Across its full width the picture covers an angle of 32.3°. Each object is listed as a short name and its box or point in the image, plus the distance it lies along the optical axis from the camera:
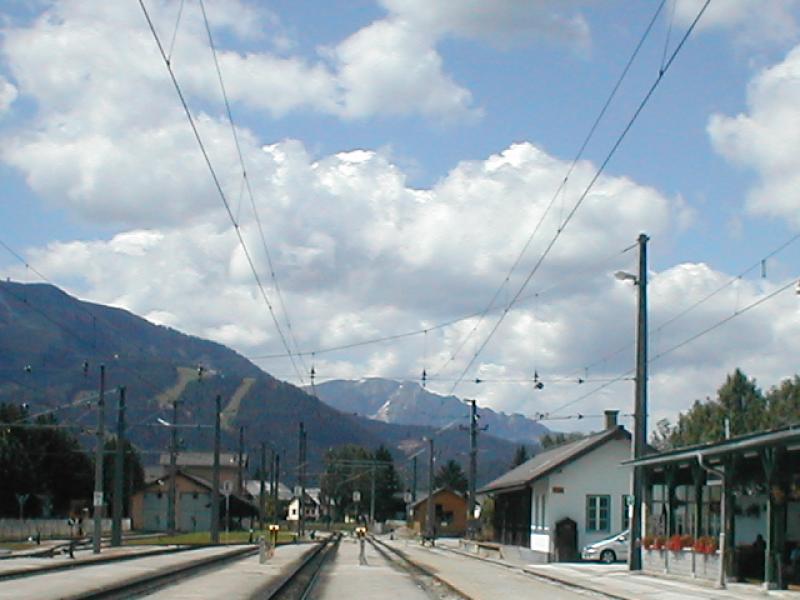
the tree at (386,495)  160.25
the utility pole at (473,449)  71.00
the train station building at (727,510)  30.14
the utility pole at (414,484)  123.19
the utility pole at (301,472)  102.78
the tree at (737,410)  99.31
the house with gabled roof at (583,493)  54.12
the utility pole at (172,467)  78.44
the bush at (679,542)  36.91
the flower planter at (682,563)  34.62
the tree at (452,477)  169.70
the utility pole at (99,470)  52.94
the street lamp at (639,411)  39.62
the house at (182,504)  125.12
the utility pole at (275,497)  111.00
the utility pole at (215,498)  74.06
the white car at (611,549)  51.09
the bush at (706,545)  34.47
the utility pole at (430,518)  89.22
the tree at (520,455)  154.44
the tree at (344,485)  167.62
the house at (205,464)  157.62
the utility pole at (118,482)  59.67
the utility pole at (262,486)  103.43
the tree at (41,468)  87.75
